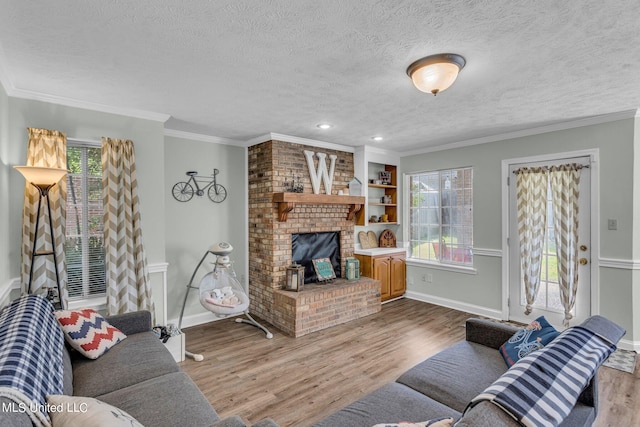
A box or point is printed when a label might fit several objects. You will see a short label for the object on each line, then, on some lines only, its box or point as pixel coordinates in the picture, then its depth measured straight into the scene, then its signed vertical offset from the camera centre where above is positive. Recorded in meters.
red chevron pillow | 2.14 -0.84
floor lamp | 2.34 +0.24
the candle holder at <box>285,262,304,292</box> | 4.09 -0.86
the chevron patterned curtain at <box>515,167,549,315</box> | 3.97 -0.13
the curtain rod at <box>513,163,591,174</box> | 3.64 +0.54
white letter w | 4.50 +0.59
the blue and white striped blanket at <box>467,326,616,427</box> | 0.98 -0.60
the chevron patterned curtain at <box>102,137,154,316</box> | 3.02 -0.20
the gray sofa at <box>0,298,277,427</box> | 1.53 -0.99
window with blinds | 3.03 -0.10
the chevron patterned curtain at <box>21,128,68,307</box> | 2.66 -0.01
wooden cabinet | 4.94 -0.95
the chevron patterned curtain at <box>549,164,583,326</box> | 3.70 -0.22
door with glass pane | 3.65 -0.71
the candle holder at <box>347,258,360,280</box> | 4.70 -0.84
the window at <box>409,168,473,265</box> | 4.77 -0.06
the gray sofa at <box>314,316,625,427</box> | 1.52 -0.99
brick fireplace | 3.96 -0.51
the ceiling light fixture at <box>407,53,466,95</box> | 2.04 +0.94
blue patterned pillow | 1.89 -0.81
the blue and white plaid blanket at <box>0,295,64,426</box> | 1.12 -0.62
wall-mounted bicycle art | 4.11 +0.34
